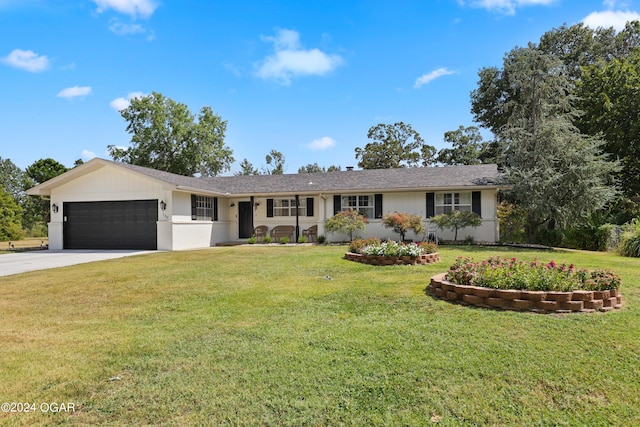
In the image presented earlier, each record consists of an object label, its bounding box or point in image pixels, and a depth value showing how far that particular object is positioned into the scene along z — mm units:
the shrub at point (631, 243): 11086
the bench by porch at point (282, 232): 18719
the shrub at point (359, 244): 9930
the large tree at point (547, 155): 13859
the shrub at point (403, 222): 15555
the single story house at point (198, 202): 16281
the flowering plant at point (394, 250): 8805
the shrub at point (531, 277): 4824
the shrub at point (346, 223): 16373
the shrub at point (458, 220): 15562
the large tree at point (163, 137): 34938
